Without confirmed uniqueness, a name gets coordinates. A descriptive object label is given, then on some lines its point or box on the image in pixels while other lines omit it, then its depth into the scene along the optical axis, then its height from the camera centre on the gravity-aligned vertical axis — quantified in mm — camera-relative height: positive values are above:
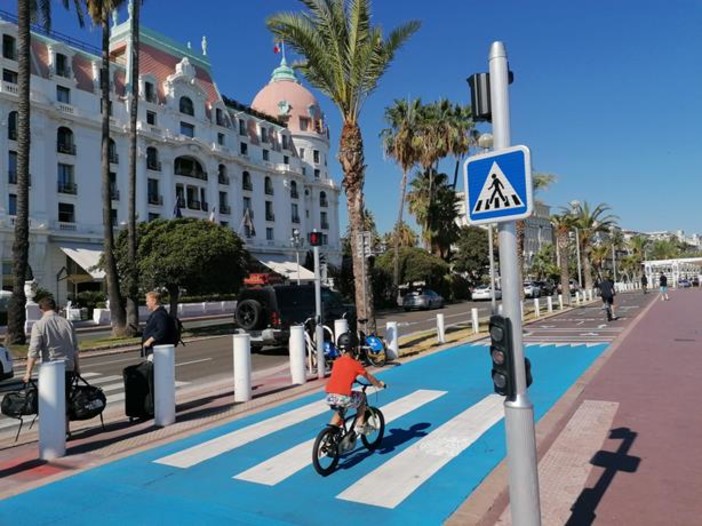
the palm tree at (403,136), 38750 +10565
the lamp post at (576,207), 38309 +5208
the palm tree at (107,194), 21875 +4276
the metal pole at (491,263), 13309 +665
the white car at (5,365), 11779 -1167
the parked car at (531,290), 50616 -378
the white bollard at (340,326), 11703 -652
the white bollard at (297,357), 10367 -1098
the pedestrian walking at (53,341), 6836 -416
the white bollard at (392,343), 12719 -1144
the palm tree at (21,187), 19406 +4087
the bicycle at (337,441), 5359 -1428
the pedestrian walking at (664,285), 36553 -355
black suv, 15477 -395
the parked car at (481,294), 47344 -480
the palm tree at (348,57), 13953 +5843
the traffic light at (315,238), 11367 +1137
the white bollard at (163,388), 7480 -1133
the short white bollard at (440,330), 16219 -1148
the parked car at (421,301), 37656 -667
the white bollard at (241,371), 9008 -1140
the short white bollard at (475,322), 18547 -1096
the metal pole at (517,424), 3545 -857
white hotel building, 37219 +12586
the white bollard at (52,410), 6230 -1137
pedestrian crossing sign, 3711 +680
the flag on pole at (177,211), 41431 +6503
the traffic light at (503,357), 3631 -446
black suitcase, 7617 -1159
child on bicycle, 5555 -889
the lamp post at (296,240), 25344 +2520
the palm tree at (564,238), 34844 +3055
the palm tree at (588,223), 43312 +4562
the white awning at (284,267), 51438 +2773
